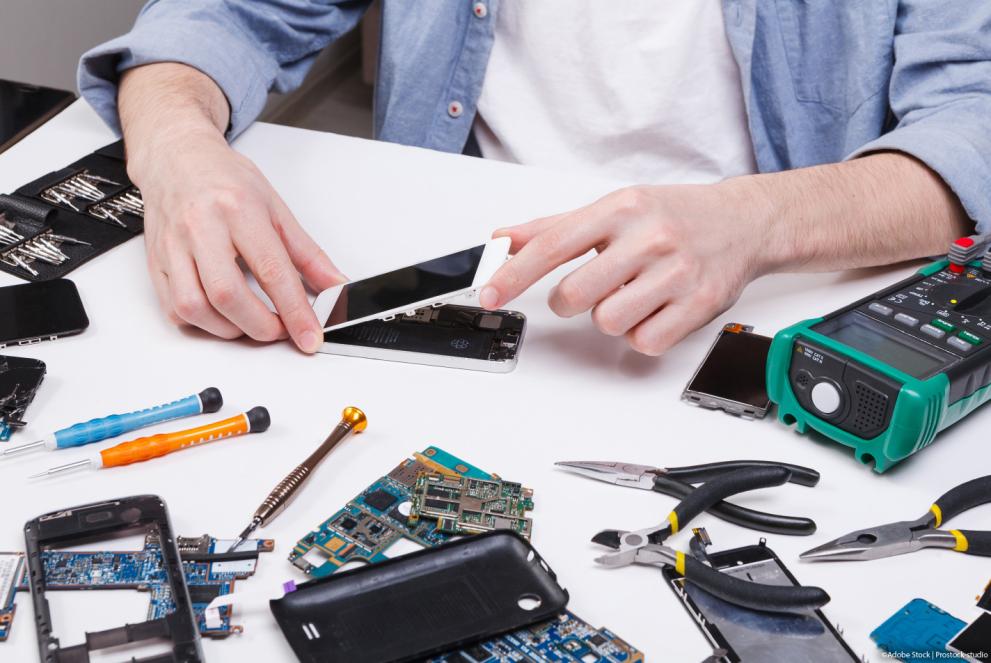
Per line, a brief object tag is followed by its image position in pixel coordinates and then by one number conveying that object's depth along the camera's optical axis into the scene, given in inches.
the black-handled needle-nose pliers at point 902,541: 29.4
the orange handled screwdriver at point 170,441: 31.7
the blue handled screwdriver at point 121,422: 32.3
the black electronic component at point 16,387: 33.3
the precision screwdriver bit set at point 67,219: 42.0
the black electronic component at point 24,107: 52.0
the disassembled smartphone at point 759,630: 26.0
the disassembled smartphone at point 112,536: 25.0
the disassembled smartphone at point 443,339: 37.3
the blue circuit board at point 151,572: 26.9
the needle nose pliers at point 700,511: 26.8
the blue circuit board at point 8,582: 26.0
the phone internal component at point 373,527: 28.7
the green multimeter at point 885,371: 31.5
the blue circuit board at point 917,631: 26.2
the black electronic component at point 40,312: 37.6
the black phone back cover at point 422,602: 25.4
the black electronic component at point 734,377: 35.8
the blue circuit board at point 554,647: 25.5
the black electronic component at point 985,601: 28.1
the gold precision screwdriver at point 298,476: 29.6
